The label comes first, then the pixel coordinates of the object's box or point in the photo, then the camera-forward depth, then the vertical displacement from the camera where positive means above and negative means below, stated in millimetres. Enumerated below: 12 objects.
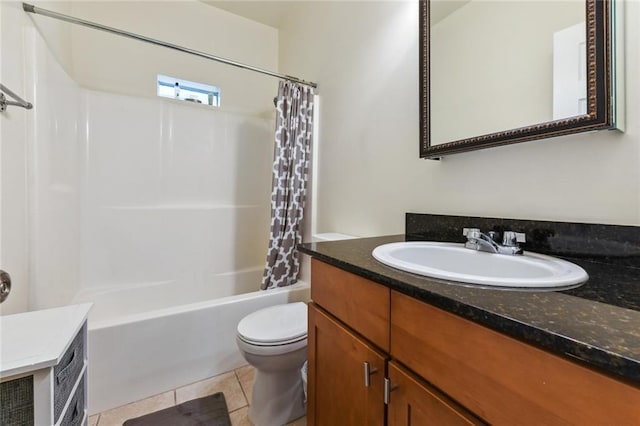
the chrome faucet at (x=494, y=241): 845 -101
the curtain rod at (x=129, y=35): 1297 +1027
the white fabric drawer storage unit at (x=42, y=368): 629 -384
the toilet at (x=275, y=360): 1184 -669
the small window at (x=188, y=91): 2287 +1080
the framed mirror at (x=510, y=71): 743 +477
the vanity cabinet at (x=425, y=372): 369 -299
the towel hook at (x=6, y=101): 1023 +452
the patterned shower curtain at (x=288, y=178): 1955 +250
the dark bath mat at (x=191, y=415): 1263 -983
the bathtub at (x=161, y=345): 1327 -716
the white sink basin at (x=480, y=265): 556 -146
